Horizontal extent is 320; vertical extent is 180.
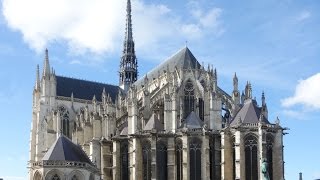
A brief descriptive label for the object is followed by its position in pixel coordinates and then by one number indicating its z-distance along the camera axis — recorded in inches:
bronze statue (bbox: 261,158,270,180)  1318.4
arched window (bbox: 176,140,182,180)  1989.4
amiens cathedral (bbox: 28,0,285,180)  1876.2
